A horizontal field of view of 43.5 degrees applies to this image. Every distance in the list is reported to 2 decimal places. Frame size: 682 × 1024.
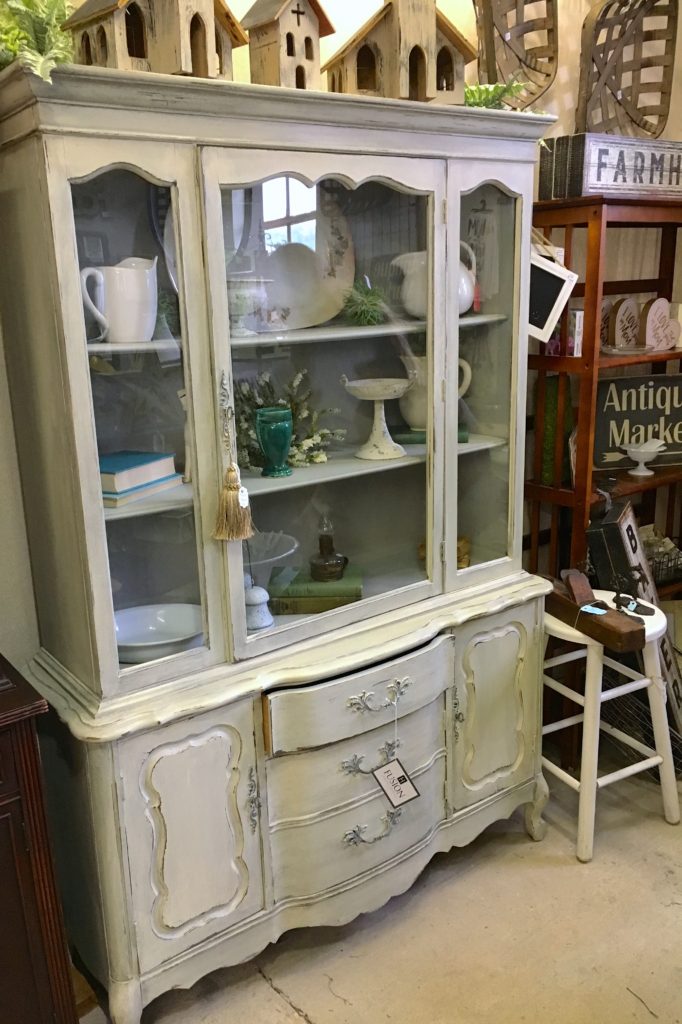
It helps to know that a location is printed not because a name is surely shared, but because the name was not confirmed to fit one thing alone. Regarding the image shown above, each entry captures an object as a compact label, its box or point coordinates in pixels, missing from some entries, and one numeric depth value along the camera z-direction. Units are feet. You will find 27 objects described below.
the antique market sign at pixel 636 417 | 8.41
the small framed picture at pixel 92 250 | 4.50
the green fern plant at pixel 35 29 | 4.05
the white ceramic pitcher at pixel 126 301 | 4.67
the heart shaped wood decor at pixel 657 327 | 8.39
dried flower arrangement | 5.48
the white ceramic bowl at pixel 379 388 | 6.14
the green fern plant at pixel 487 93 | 6.03
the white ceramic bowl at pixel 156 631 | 5.08
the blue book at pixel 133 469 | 4.84
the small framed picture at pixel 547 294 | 6.98
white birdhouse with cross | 4.90
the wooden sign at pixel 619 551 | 7.53
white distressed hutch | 4.65
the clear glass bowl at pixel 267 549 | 5.66
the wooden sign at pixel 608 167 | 7.21
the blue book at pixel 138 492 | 4.86
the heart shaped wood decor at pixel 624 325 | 8.41
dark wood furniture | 4.57
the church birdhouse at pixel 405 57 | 5.34
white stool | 6.92
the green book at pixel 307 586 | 5.89
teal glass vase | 5.66
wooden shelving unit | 7.27
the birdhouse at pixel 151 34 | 4.42
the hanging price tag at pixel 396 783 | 5.98
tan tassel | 5.11
